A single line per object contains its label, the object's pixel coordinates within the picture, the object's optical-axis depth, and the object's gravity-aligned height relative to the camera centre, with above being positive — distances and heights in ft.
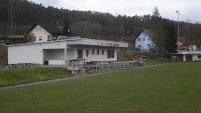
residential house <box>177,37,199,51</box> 311.04 +10.21
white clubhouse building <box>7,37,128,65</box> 124.77 +1.84
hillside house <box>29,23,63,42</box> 231.50 +18.29
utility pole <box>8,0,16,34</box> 254.41 +33.34
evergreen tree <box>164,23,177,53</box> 262.06 +14.00
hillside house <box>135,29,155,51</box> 305.32 +16.22
